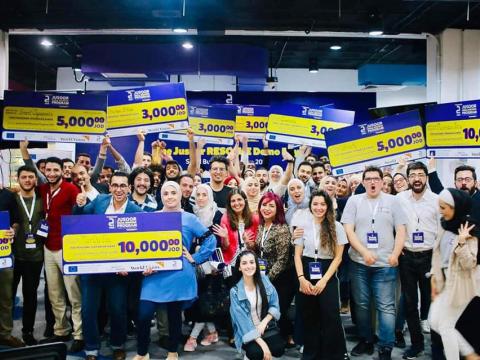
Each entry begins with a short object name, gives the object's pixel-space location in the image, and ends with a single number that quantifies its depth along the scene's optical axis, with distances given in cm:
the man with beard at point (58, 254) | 427
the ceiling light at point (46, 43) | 966
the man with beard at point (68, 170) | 526
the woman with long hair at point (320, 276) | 389
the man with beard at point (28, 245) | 435
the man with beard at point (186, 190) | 467
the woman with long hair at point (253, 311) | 374
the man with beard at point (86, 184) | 443
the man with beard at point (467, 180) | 448
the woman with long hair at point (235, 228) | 433
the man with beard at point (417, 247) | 417
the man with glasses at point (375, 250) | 400
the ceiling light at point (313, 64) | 1095
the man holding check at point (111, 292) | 394
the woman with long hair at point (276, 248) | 425
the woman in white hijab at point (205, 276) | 445
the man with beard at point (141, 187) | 423
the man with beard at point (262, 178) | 580
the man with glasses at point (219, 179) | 486
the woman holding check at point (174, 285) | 383
